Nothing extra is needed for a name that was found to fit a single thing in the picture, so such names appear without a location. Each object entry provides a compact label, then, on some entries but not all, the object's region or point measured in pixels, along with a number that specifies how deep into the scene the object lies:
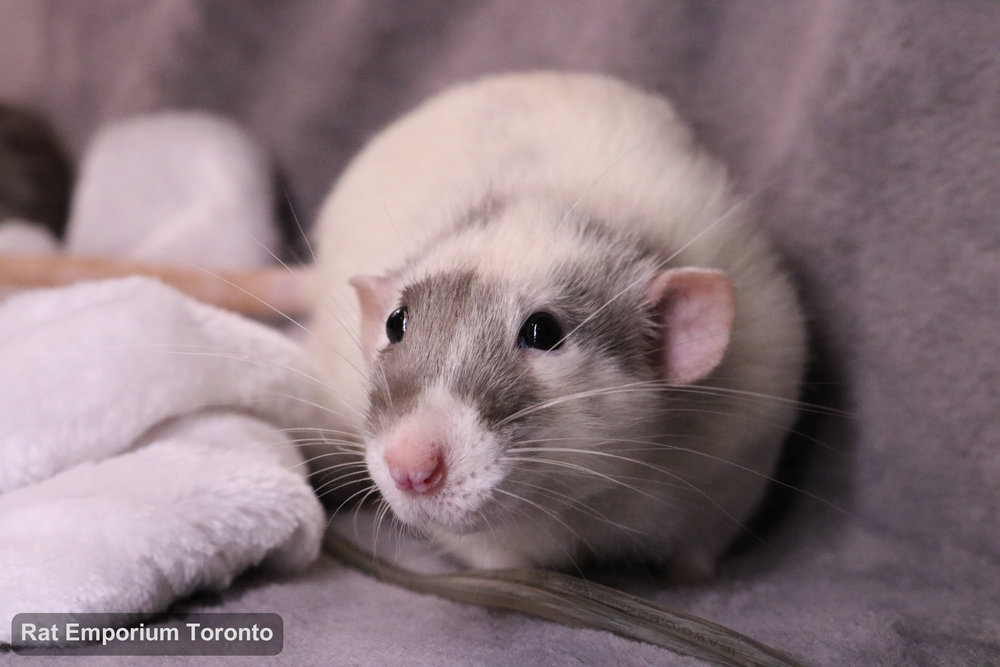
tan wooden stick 0.32
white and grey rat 0.22
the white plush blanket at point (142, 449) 0.22
